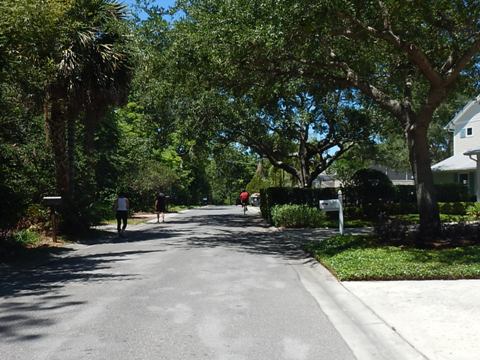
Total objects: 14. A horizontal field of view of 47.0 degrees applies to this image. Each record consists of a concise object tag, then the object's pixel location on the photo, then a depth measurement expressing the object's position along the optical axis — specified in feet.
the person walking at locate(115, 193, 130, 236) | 67.38
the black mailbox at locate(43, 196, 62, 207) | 54.44
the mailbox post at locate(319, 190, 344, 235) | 63.23
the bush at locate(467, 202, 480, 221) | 84.92
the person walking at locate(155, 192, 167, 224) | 97.96
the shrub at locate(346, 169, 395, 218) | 91.91
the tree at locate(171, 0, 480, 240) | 41.42
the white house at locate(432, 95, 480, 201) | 108.06
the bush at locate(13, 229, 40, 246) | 51.14
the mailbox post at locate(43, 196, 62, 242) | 54.44
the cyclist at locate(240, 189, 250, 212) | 130.11
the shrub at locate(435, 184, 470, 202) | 102.63
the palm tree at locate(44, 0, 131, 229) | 57.77
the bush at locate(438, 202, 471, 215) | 89.90
